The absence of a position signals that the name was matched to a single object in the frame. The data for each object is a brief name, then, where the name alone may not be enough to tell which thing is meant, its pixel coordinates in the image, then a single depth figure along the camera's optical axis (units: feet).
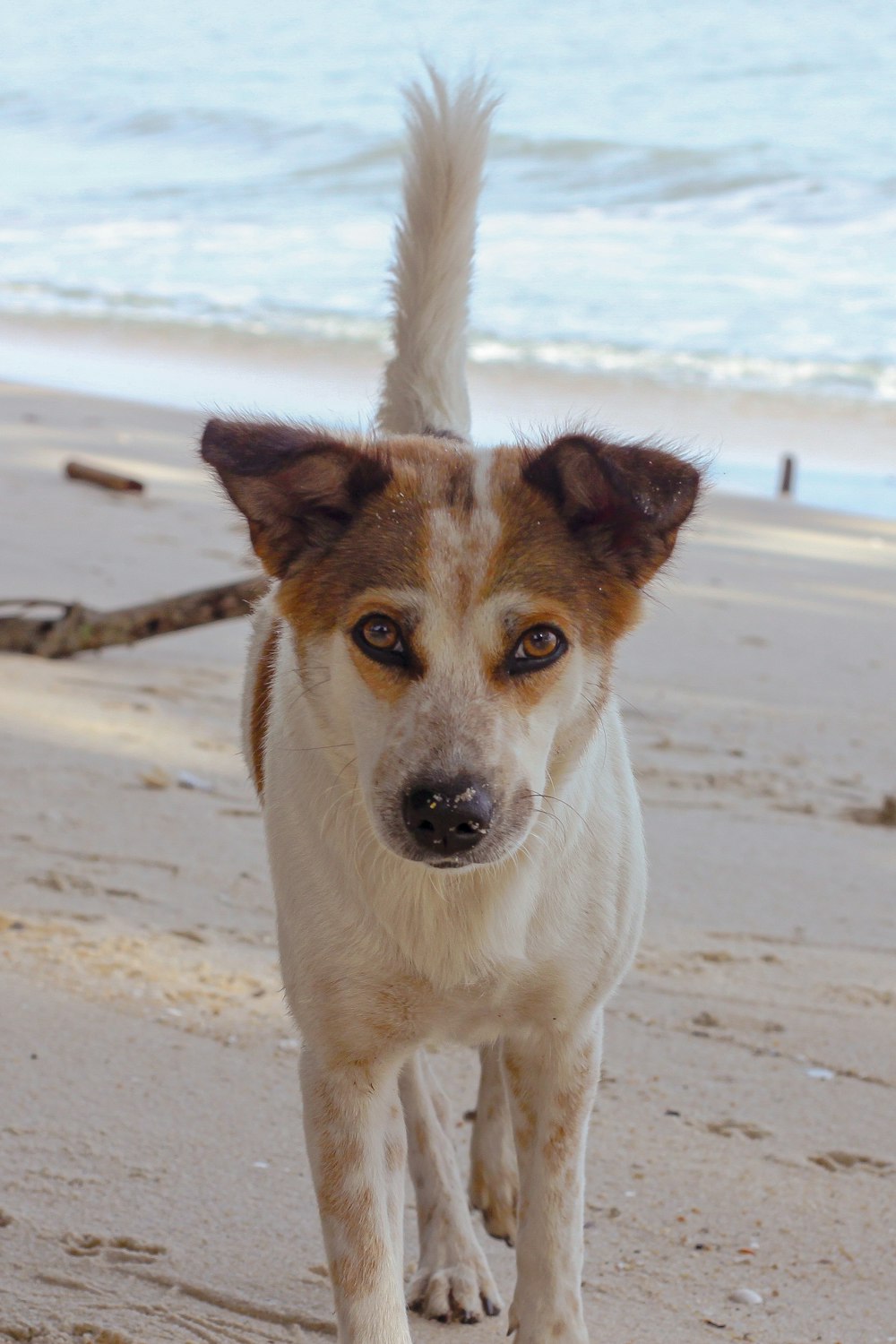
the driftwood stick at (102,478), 27.99
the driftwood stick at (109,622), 17.78
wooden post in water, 33.27
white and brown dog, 7.16
